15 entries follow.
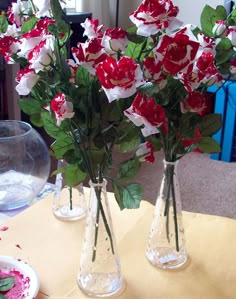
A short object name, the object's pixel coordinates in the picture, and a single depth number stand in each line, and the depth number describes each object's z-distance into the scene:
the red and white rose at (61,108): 0.57
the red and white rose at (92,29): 0.66
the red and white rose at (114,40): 0.60
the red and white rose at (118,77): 0.53
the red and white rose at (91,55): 0.60
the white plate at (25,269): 0.71
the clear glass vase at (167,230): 0.79
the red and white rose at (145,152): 0.69
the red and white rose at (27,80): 0.60
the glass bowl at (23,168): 1.00
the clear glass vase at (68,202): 0.97
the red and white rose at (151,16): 0.56
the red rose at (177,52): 0.56
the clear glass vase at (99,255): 0.71
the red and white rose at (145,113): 0.56
